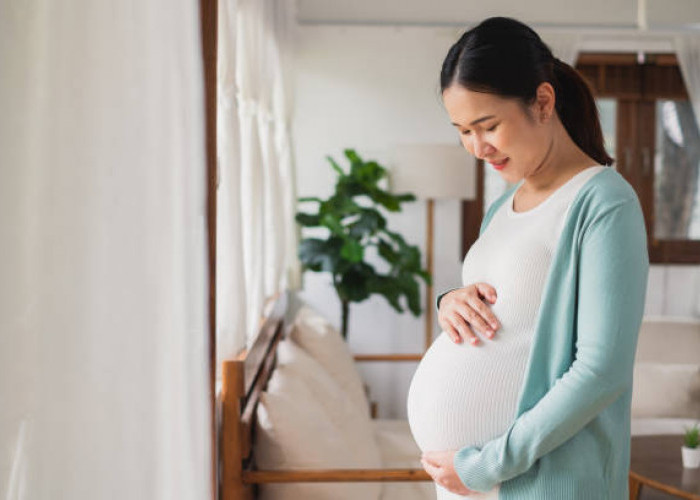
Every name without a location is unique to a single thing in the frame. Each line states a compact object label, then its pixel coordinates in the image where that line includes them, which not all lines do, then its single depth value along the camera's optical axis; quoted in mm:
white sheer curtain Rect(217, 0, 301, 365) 2504
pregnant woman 1114
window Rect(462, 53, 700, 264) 5332
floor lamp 4559
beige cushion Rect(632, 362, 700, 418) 4082
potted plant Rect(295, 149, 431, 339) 4387
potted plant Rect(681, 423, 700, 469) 2779
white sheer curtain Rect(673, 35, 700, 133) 5223
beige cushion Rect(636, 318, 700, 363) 4789
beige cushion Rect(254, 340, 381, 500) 2283
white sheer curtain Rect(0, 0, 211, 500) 847
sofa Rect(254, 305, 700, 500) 2312
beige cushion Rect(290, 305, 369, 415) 3436
